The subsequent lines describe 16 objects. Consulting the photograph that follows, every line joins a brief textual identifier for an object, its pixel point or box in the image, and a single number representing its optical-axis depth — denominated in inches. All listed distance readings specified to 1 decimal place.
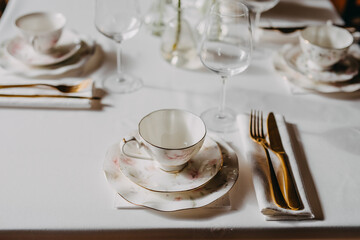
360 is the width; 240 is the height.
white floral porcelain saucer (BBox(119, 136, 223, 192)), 25.4
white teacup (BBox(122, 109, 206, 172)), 26.6
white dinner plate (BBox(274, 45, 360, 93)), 36.1
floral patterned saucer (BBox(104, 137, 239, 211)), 24.4
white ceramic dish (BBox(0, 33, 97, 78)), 36.7
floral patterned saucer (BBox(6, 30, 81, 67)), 37.5
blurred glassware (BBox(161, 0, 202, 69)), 39.5
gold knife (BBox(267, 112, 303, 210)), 25.2
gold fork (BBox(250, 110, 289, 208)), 25.3
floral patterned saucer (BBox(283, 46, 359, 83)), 36.8
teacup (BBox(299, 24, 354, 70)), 36.0
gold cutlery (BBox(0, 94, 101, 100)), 33.6
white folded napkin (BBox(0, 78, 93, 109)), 33.1
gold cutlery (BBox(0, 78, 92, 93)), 34.7
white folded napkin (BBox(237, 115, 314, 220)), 24.5
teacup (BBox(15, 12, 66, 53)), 37.0
